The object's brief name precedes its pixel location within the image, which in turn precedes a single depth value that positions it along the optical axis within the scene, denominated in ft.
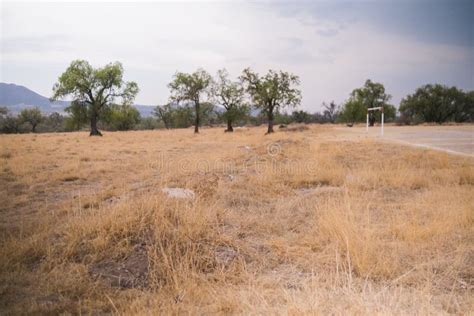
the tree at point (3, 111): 169.74
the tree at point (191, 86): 113.50
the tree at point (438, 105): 149.07
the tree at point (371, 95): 149.07
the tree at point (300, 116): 211.55
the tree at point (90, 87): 101.65
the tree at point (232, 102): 115.55
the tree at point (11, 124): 163.22
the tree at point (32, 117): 176.03
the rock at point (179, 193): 18.79
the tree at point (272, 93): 99.40
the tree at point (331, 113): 230.68
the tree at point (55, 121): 208.15
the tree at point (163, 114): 211.00
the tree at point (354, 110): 150.10
